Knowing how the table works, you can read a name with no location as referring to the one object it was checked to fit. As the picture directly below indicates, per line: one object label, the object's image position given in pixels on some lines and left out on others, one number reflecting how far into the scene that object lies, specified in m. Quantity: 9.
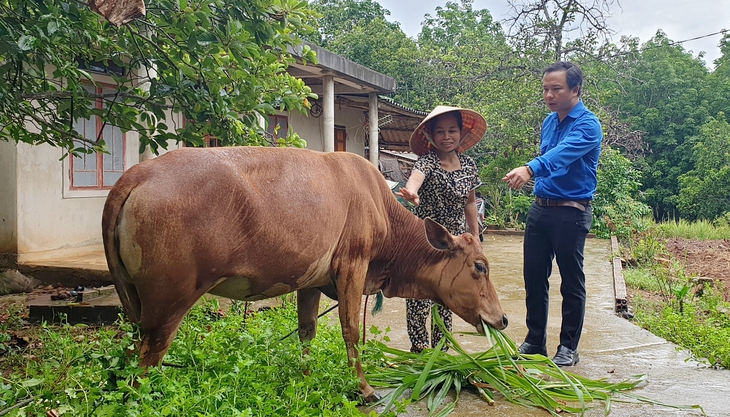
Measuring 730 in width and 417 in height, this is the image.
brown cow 2.80
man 4.45
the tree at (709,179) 21.83
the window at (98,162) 8.16
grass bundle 3.56
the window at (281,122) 11.76
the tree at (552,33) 15.43
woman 4.38
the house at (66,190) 7.22
